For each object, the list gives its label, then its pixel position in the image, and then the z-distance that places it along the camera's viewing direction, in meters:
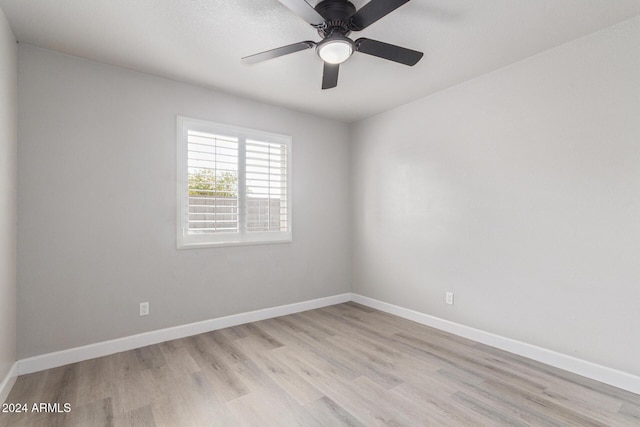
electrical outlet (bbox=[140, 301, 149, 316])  2.87
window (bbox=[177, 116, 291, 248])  3.14
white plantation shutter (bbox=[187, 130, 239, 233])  3.16
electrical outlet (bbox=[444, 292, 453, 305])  3.20
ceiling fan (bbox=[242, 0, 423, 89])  1.72
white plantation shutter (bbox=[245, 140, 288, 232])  3.55
